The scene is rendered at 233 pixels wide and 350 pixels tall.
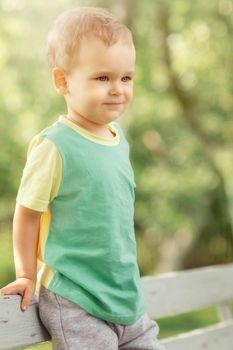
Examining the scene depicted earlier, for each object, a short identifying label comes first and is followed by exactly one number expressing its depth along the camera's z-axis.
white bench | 4.68
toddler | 3.28
